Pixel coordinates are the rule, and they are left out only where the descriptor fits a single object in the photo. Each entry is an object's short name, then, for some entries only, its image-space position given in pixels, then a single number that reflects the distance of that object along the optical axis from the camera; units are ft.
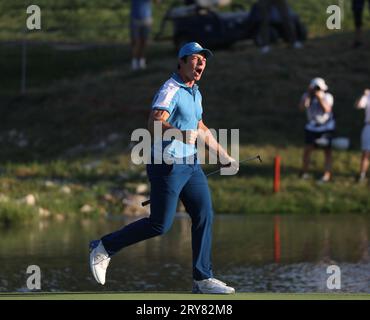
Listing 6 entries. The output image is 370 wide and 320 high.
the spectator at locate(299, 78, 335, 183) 72.79
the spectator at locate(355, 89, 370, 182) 72.23
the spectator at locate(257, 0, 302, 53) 97.19
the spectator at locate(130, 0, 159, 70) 93.46
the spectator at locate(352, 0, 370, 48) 92.17
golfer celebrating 35.45
